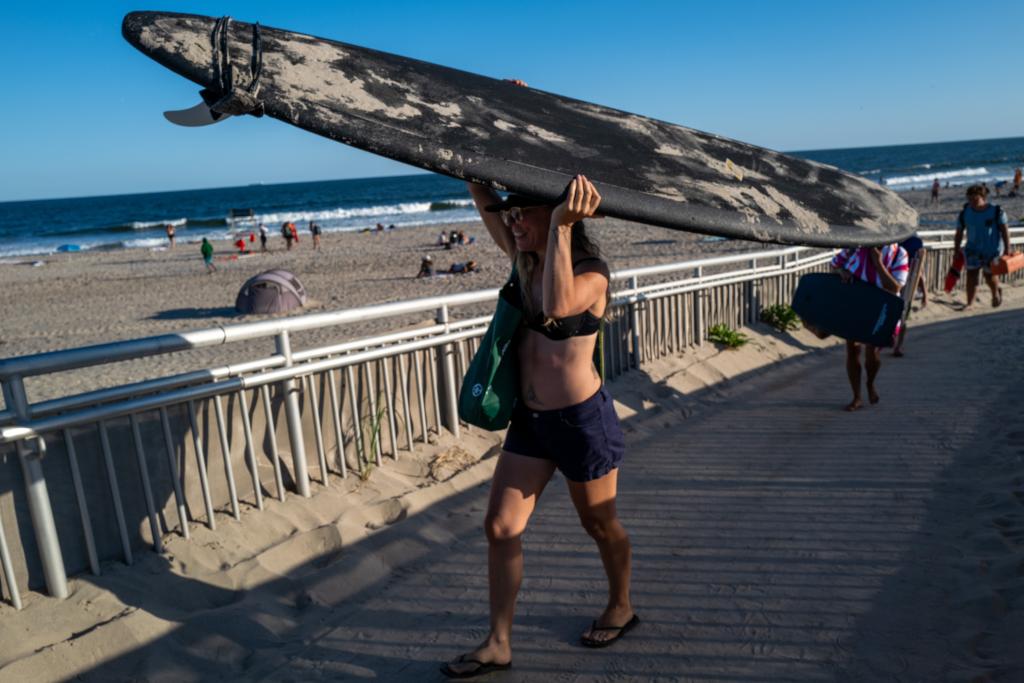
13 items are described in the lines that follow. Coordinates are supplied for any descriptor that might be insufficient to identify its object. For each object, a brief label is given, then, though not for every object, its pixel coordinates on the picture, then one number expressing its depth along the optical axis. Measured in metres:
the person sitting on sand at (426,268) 19.47
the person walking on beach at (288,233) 31.80
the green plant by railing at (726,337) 8.61
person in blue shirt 10.18
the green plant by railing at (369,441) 4.91
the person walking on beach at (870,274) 6.48
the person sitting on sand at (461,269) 19.67
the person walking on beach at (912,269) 7.22
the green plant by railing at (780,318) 9.57
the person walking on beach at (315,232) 31.56
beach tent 15.05
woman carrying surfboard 2.84
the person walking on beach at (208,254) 24.34
